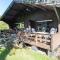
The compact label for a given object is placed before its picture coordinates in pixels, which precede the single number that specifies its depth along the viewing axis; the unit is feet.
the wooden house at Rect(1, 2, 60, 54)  16.59
